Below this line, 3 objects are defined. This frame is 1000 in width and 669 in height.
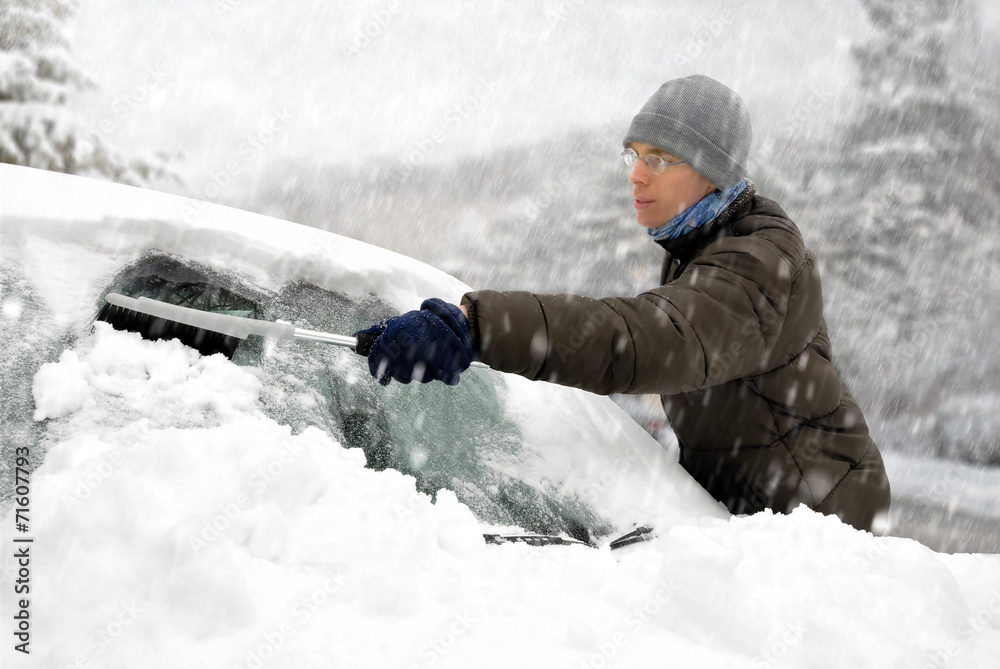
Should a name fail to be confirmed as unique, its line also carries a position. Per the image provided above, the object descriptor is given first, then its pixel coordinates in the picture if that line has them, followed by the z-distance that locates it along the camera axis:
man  1.25
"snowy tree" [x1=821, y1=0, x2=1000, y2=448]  10.57
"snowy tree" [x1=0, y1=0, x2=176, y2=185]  7.75
